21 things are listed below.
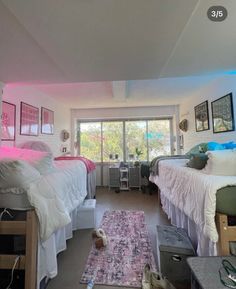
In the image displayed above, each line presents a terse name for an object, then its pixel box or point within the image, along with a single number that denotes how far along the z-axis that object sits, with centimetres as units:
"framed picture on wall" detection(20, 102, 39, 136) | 301
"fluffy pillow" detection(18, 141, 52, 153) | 300
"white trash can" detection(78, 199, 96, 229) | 272
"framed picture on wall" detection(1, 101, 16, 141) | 257
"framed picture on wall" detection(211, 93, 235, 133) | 272
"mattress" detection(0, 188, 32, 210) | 135
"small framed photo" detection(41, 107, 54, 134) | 372
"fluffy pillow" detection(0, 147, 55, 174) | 161
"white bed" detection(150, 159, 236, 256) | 130
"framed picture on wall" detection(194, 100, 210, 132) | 354
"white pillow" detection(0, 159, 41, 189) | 130
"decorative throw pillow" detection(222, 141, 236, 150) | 241
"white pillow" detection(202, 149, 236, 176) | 152
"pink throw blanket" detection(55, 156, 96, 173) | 350
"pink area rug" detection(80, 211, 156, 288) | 166
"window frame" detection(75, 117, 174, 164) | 566
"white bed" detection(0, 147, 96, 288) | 133
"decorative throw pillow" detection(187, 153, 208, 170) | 183
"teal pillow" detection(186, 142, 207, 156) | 267
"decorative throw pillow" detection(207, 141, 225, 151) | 242
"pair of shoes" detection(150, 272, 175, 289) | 140
